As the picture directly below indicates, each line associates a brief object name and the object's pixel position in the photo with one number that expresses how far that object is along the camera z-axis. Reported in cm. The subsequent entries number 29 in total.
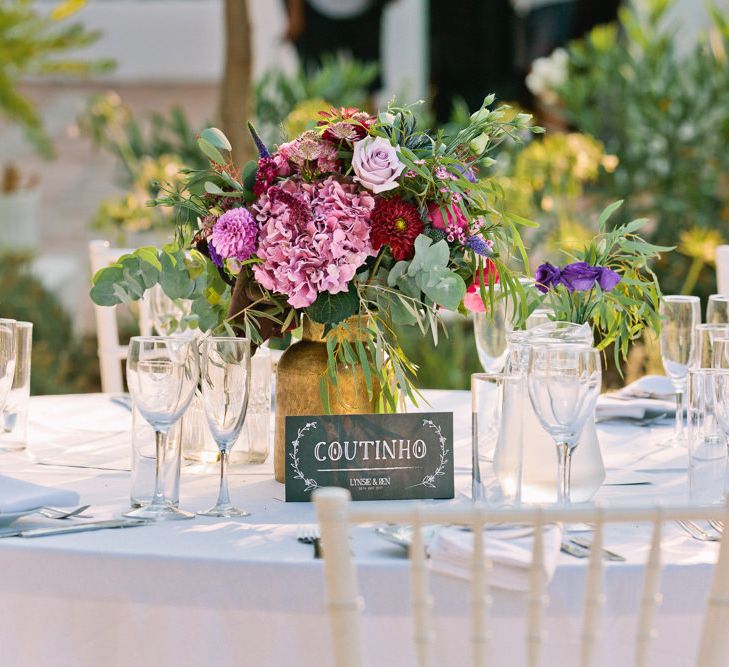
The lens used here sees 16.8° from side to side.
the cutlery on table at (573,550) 279
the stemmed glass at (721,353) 308
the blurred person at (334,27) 1297
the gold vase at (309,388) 314
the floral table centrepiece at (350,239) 303
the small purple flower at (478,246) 309
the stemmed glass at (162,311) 369
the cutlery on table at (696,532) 287
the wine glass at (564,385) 285
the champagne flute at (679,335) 345
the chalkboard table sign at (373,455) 304
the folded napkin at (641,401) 359
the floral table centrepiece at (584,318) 302
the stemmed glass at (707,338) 334
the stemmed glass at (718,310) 358
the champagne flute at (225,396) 298
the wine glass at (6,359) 321
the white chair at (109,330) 420
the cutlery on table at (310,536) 282
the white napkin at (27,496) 289
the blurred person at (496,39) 1209
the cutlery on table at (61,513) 294
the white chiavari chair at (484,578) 247
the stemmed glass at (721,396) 293
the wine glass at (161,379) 293
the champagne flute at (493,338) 350
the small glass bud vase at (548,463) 302
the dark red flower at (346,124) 305
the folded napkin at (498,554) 270
